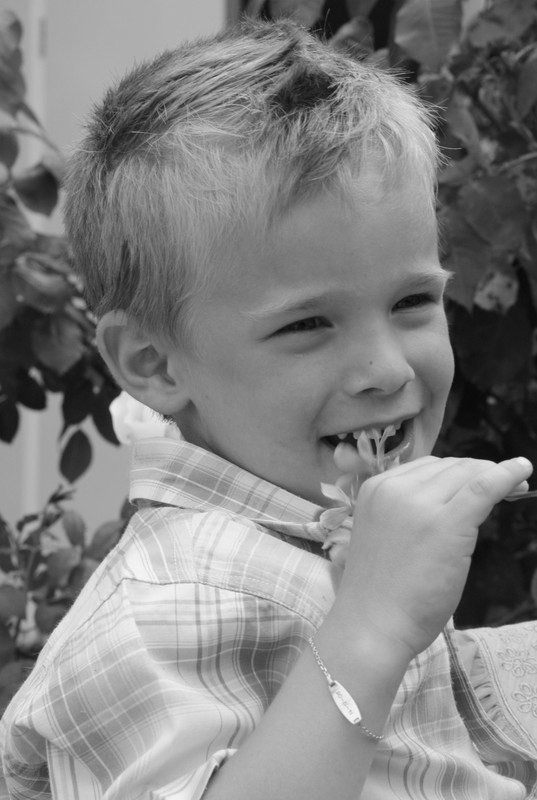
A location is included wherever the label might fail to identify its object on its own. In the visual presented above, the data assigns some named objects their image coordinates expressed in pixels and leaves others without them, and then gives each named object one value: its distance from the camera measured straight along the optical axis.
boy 1.13
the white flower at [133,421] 1.39
